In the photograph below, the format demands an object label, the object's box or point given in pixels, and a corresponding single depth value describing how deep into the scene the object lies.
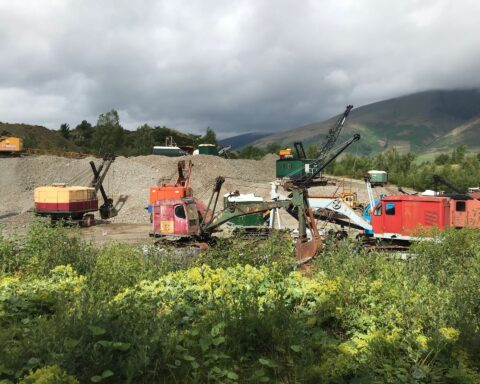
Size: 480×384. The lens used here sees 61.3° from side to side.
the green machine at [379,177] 55.13
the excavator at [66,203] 25.64
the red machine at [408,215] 15.22
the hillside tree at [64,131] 91.88
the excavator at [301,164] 43.78
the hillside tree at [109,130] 68.06
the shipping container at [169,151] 52.47
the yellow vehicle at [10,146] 43.09
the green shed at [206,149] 51.08
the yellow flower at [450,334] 4.81
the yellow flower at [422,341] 4.79
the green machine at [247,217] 21.33
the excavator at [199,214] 13.25
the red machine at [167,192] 26.31
